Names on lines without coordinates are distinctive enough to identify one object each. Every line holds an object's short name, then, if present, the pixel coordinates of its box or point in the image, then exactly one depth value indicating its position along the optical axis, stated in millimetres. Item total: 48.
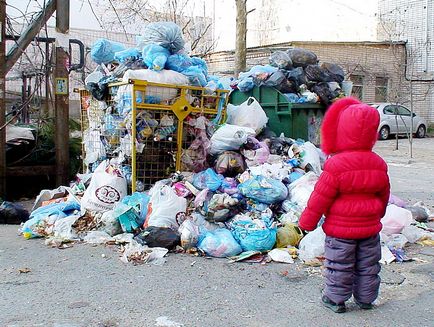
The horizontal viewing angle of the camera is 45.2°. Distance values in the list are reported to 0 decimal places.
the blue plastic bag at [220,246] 4629
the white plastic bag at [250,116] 6520
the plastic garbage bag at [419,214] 6107
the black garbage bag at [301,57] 7277
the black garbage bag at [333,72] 7321
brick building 21109
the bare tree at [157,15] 17234
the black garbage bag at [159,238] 4715
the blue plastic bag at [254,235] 4656
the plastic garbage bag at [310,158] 6062
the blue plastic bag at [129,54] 6043
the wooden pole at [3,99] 7004
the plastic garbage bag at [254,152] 5785
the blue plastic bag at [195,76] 5895
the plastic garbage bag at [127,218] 5066
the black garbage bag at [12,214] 6199
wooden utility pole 7395
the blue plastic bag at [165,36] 5871
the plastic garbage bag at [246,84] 7535
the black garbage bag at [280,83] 7160
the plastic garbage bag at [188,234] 4727
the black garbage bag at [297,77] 7113
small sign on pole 7453
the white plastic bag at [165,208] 4930
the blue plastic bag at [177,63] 5883
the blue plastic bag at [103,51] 6531
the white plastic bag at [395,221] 5105
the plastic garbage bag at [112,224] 5102
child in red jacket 3420
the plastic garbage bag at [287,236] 4832
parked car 19719
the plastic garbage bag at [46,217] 5324
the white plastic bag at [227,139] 5787
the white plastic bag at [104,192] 5457
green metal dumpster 7027
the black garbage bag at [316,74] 7163
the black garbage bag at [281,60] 7193
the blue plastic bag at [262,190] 5145
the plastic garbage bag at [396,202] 6055
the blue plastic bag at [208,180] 5387
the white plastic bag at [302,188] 5234
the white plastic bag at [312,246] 4570
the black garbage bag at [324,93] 7016
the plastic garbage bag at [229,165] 5680
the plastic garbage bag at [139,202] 5176
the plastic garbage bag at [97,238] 5004
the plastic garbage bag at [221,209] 5039
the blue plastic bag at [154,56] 5625
